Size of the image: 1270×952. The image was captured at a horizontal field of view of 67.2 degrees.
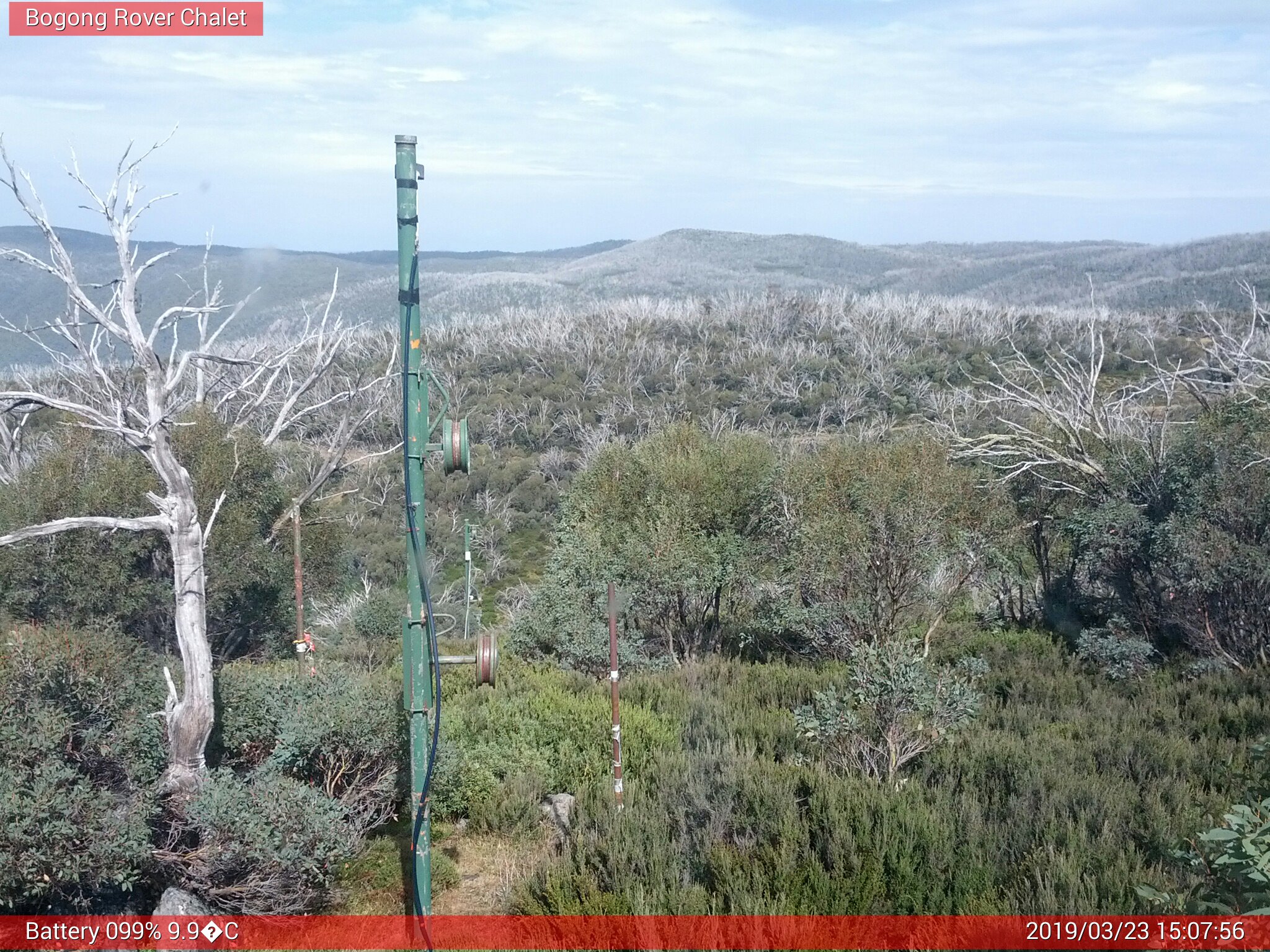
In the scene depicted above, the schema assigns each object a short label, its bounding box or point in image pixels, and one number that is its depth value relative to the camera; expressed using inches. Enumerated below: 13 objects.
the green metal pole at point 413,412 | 188.4
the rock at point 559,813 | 284.0
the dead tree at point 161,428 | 238.2
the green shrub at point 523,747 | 301.4
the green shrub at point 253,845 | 222.7
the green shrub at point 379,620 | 666.2
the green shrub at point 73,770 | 199.2
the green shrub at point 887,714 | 284.7
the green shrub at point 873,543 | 526.9
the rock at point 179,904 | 215.9
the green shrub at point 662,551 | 561.9
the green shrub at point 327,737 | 269.7
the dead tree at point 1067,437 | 586.9
